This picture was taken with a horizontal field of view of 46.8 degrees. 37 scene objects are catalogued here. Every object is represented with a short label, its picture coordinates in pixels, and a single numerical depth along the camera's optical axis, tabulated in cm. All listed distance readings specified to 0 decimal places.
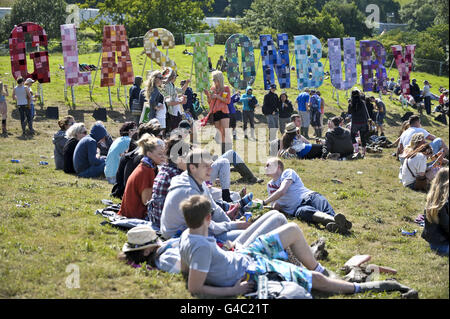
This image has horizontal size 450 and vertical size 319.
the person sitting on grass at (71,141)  928
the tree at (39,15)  4609
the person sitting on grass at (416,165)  910
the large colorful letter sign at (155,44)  1814
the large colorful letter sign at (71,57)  1709
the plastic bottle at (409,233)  696
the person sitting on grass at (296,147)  1160
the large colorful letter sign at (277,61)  2014
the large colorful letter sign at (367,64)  2283
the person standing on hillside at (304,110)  1664
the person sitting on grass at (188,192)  502
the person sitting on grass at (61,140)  971
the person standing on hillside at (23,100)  1434
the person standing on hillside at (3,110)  1455
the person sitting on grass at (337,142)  1236
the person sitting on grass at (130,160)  680
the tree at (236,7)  8706
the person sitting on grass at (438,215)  554
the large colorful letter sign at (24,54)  1642
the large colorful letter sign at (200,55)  1897
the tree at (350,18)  6444
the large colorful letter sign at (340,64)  2200
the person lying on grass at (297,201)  668
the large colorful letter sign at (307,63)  2030
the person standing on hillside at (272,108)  1591
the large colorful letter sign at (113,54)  1800
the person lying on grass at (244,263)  420
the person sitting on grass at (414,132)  1063
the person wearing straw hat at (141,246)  491
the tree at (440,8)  4564
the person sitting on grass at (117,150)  839
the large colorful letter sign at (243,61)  1923
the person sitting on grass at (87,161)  906
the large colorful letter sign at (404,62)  2388
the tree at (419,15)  7575
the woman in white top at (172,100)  1025
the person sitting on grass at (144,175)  586
